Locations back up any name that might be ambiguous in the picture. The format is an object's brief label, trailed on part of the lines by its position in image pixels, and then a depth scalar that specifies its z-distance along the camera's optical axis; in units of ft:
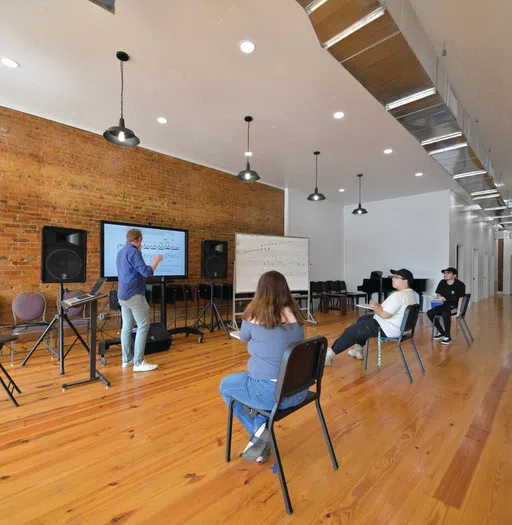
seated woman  6.02
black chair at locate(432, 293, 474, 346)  16.75
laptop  9.95
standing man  11.61
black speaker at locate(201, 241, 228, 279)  17.94
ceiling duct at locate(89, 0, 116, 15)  7.32
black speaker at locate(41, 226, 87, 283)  11.04
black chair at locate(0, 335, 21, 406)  8.30
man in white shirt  11.69
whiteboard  20.40
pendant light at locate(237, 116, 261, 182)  16.63
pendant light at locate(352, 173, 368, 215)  25.35
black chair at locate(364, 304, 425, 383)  11.26
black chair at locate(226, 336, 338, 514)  5.21
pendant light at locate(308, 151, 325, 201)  20.75
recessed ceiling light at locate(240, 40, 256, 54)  10.37
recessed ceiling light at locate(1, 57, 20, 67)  11.44
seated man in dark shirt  17.16
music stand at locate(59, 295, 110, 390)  10.23
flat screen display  17.02
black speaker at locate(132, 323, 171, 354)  14.24
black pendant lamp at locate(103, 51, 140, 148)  11.66
